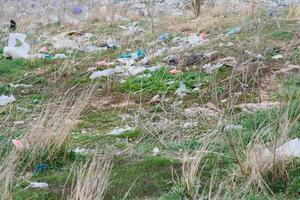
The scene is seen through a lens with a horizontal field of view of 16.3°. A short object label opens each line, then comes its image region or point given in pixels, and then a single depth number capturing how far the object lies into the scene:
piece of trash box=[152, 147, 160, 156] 6.41
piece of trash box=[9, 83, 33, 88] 10.03
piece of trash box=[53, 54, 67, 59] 12.20
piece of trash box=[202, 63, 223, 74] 9.36
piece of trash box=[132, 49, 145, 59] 11.38
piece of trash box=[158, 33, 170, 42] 12.72
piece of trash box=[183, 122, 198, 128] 7.23
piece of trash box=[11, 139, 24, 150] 6.31
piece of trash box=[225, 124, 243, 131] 6.56
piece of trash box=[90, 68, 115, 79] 10.20
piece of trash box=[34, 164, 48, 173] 6.14
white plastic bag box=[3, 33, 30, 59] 12.32
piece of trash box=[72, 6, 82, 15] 19.71
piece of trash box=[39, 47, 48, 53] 13.04
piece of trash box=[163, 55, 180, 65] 10.38
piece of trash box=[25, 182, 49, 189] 5.69
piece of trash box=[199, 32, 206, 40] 12.30
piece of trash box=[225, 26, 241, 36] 11.95
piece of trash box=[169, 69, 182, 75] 9.67
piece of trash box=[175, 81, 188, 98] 8.59
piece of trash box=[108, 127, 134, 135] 7.25
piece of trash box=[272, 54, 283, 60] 9.65
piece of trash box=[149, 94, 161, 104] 8.49
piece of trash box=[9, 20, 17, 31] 17.39
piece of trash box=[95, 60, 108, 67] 11.00
